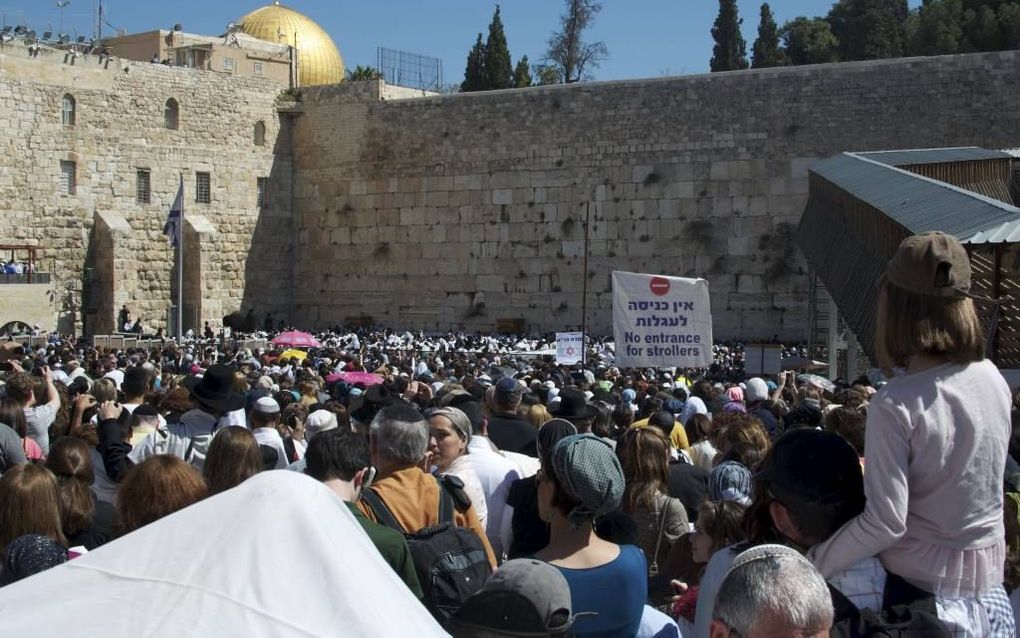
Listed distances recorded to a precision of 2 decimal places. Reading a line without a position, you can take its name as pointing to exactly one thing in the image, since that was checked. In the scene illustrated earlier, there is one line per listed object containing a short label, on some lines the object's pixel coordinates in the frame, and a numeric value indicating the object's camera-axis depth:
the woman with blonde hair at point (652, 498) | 4.73
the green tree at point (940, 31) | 34.47
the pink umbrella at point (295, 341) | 19.48
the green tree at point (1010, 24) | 32.81
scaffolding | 30.67
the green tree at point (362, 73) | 35.65
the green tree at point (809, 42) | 39.50
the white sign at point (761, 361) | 14.07
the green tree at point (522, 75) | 39.28
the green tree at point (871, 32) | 35.78
